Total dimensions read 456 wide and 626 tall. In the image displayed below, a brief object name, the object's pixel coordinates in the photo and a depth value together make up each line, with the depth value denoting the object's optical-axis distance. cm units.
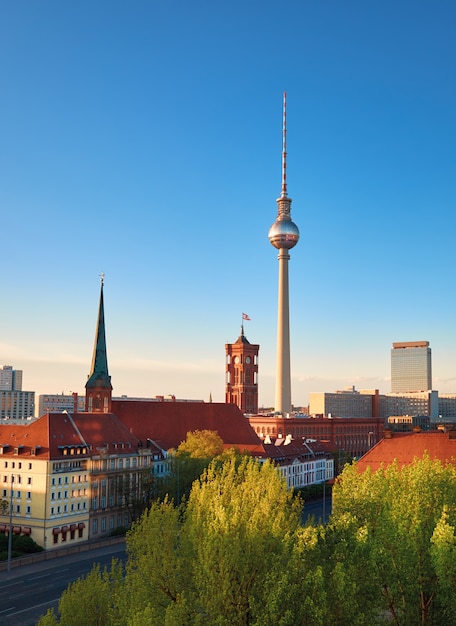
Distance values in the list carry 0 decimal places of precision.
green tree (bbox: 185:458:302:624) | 3669
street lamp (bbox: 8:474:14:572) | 8431
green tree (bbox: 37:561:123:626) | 4134
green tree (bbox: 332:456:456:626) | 4022
